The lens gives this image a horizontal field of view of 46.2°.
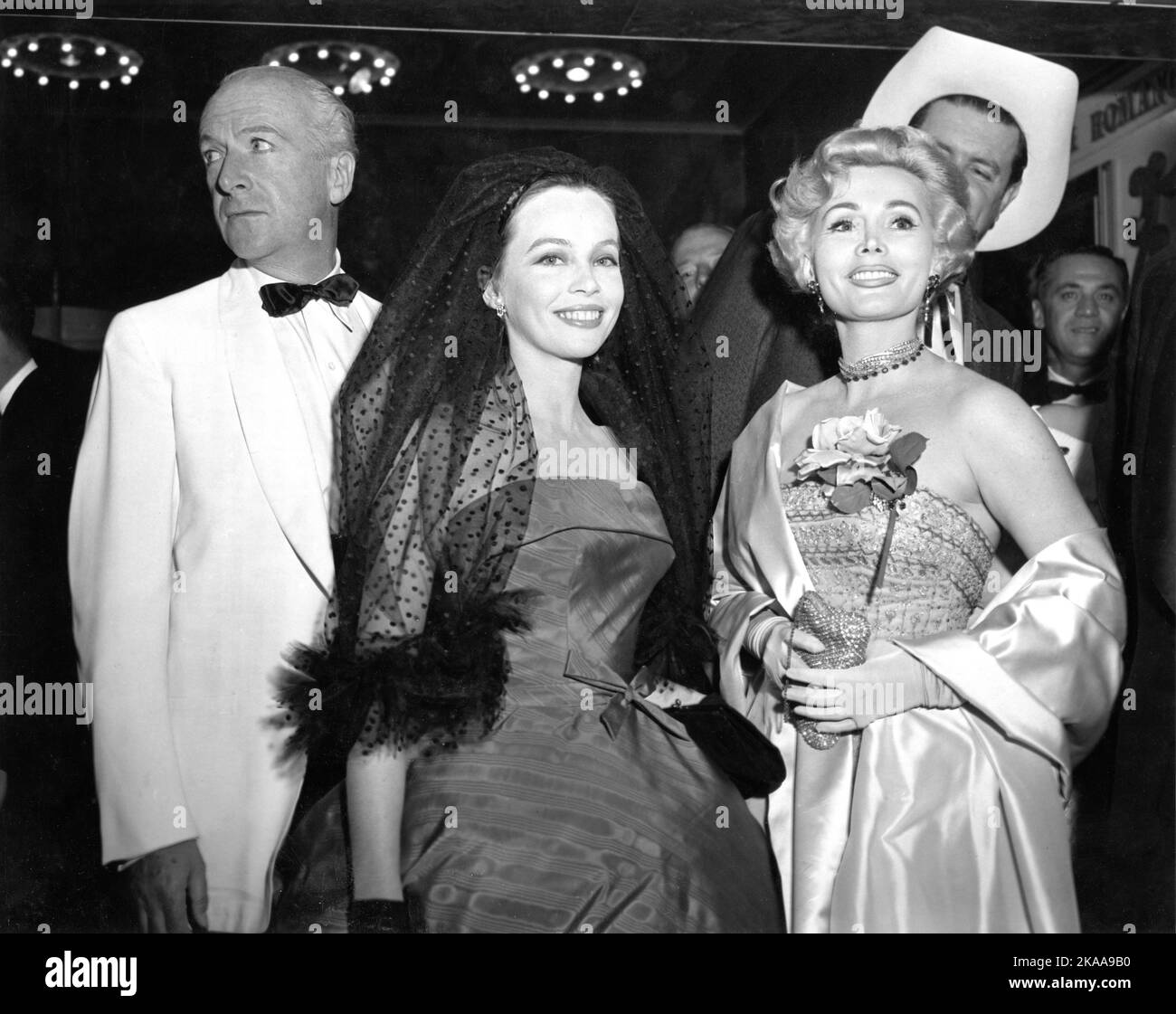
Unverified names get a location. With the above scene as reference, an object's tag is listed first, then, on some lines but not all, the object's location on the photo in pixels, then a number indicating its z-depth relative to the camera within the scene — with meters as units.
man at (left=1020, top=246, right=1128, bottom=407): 3.27
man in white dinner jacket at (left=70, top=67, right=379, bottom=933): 2.93
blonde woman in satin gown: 2.66
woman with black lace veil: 2.63
